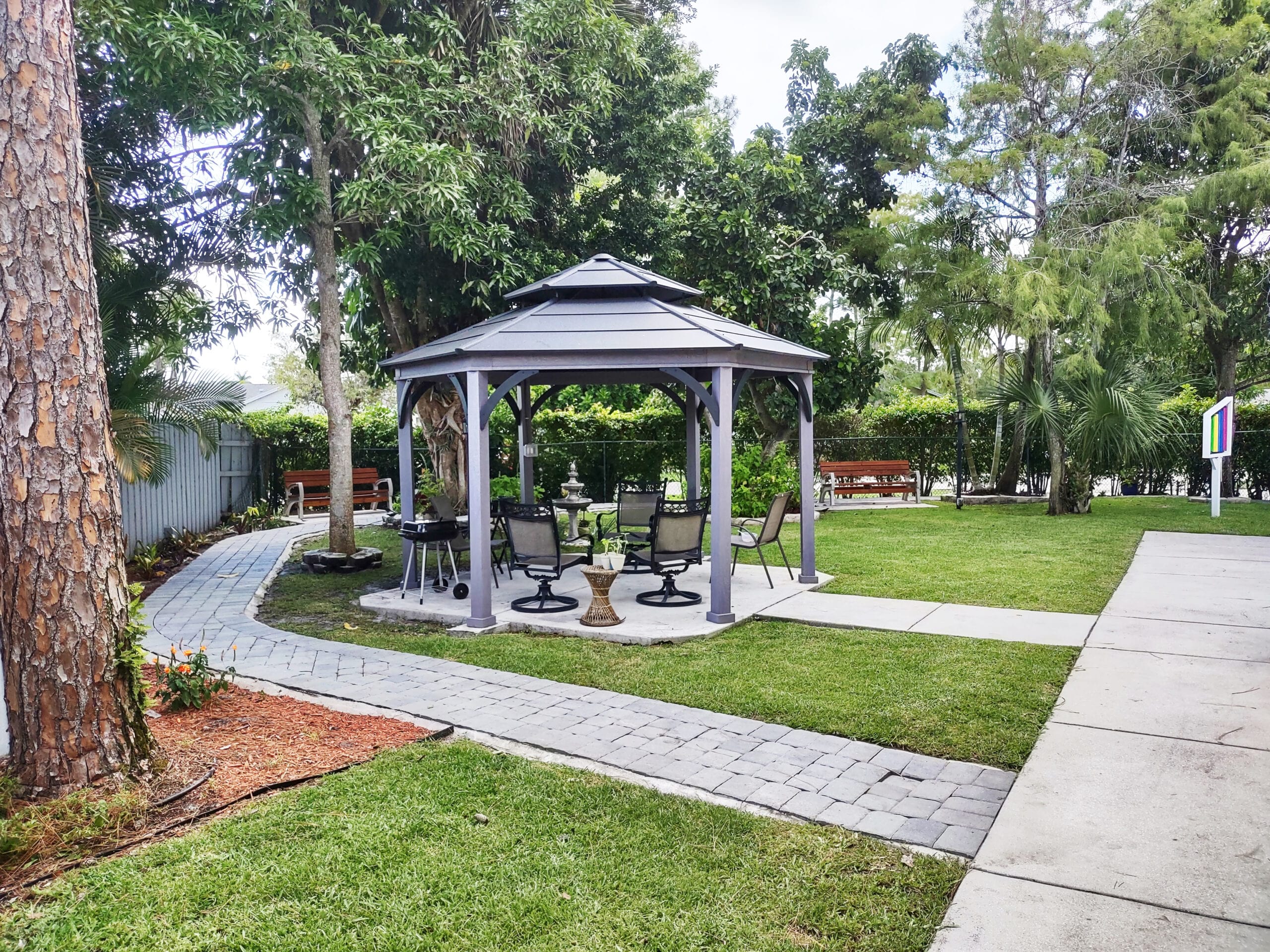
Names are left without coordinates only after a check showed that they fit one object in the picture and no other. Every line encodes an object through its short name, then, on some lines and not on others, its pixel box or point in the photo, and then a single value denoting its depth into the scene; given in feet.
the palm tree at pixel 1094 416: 45.19
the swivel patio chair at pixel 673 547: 24.18
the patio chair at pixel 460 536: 28.17
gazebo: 23.09
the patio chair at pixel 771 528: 27.07
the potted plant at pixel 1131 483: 58.08
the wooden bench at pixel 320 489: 51.60
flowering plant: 15.53
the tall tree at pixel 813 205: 46.83
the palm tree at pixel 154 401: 28.30
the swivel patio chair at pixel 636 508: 33.91
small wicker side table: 22.74
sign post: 40.34
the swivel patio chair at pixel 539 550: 23.73
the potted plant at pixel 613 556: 23.38
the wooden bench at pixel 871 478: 55.26
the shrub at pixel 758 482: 44.93
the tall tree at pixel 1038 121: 47.60
